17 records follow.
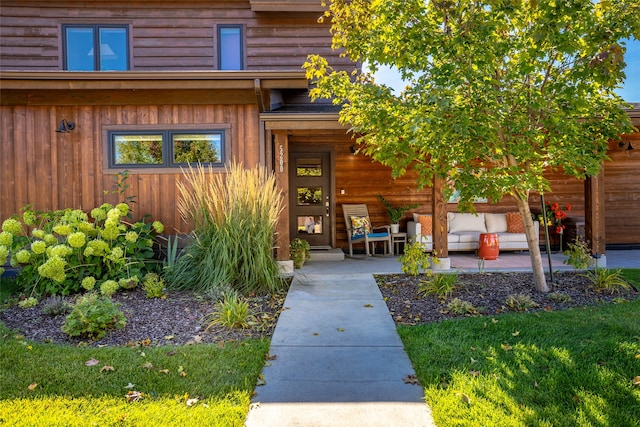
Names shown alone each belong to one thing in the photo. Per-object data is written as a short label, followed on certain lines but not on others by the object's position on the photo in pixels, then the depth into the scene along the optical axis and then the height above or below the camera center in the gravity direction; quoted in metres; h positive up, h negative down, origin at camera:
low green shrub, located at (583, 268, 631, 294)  4.61 -0.91
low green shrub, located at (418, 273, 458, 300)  4.50 -0.91
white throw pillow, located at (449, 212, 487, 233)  7.83 -0.35
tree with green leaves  3.59 +1.16
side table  7.64 -0.66
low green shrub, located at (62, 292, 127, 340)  3.27 -0.88
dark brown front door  7.81 +0.20
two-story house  5.75 +1.36
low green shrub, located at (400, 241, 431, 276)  5.28 -0.69
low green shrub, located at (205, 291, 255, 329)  3.58 -0.95
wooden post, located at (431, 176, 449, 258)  5.79 -0.19
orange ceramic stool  6.79 -0.68
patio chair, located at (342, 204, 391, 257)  7.51 -0.43
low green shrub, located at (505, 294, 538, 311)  4.04 -0.98
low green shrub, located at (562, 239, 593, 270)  5.23 -0.71
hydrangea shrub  4.55 -0.48
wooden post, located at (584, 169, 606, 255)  5.96 -0.15
